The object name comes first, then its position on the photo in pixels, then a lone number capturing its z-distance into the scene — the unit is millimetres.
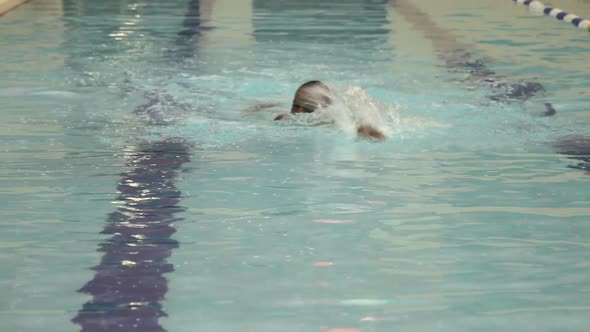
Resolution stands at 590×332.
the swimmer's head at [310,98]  8460
